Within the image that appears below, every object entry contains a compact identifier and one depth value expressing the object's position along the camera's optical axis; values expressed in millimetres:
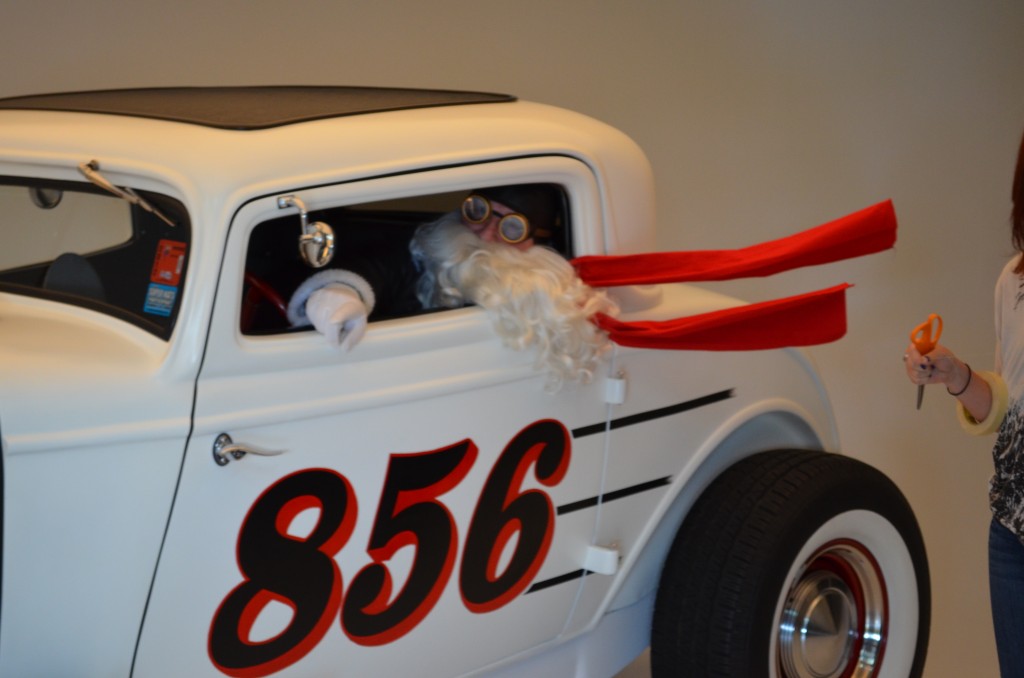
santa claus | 4833
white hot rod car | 4427
